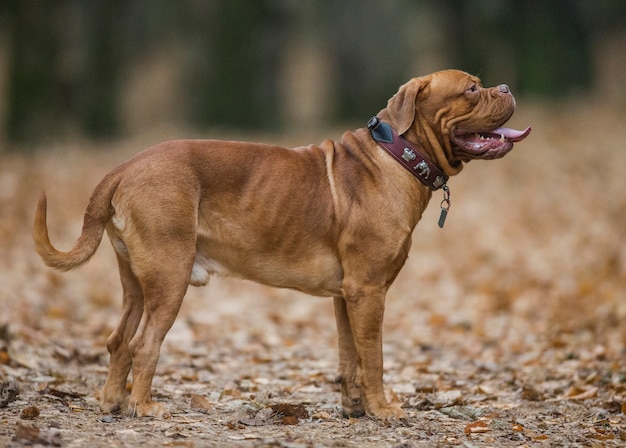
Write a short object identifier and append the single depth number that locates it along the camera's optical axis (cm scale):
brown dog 1014
